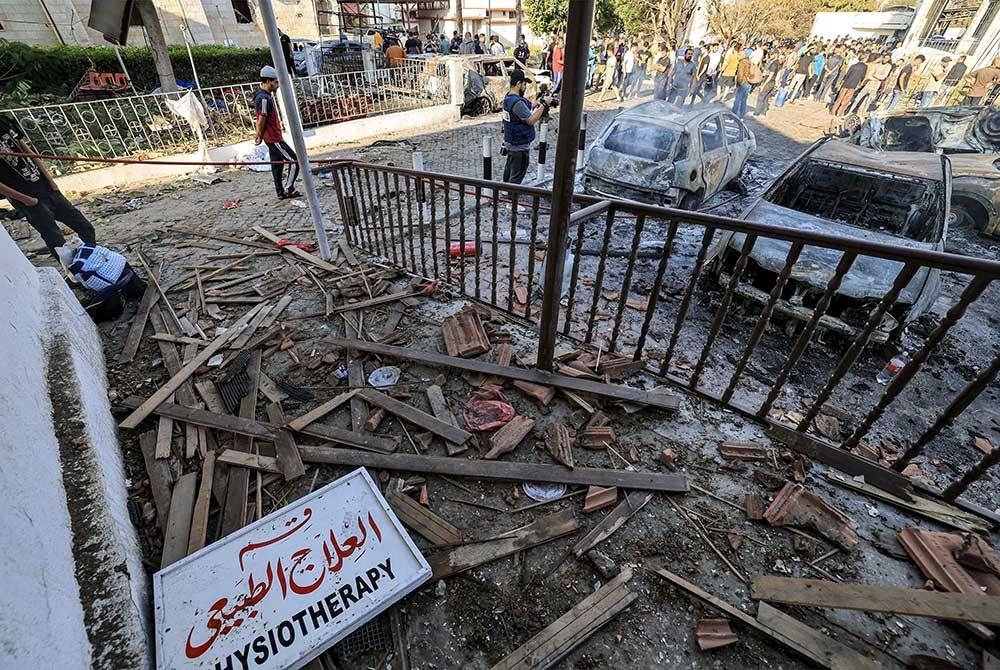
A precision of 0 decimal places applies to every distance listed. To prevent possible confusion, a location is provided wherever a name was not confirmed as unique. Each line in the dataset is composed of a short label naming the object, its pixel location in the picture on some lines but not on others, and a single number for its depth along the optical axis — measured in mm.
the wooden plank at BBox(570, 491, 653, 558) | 2354
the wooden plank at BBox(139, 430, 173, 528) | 2623
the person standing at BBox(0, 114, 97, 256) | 5254
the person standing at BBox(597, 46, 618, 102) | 21547
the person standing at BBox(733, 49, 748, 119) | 16047
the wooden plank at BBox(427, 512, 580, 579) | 2285
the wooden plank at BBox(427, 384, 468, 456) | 2945
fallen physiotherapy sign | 1926
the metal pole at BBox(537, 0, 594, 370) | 2127
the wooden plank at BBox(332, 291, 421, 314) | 4547
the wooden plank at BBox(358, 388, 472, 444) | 3002
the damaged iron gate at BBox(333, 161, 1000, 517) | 2287
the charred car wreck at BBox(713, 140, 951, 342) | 4535
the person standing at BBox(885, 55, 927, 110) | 16220
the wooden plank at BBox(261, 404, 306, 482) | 2807
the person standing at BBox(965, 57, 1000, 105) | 13422
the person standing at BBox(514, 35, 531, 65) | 21503
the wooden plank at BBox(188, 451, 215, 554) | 2441
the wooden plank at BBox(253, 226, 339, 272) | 5468
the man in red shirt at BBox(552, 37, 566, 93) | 18609
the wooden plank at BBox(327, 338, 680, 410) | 3160
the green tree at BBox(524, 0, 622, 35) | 29906
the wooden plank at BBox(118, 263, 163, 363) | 3968
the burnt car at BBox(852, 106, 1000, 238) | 10484
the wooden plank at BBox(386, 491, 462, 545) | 2428
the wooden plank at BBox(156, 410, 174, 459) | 2981
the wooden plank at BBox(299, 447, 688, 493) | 2641
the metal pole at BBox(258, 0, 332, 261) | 4352
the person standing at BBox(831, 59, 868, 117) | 16219
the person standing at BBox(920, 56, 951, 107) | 16148
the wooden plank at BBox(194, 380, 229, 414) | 3363
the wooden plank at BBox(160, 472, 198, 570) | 2373
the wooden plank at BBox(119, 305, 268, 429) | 3229
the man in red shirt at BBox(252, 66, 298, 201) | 7277
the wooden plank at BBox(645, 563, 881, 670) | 1852
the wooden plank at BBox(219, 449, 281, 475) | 2859
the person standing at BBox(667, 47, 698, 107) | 17750
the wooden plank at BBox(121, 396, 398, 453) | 3004
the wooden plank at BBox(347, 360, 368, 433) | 3181
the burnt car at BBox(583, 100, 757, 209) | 7469
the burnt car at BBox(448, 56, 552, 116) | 15688
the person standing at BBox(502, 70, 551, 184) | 6816
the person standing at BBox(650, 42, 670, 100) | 18597
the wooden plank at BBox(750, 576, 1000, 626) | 1845
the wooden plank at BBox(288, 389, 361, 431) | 3117
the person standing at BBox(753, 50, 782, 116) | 19141
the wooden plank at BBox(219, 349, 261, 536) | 2541
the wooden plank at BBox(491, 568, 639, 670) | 1926
